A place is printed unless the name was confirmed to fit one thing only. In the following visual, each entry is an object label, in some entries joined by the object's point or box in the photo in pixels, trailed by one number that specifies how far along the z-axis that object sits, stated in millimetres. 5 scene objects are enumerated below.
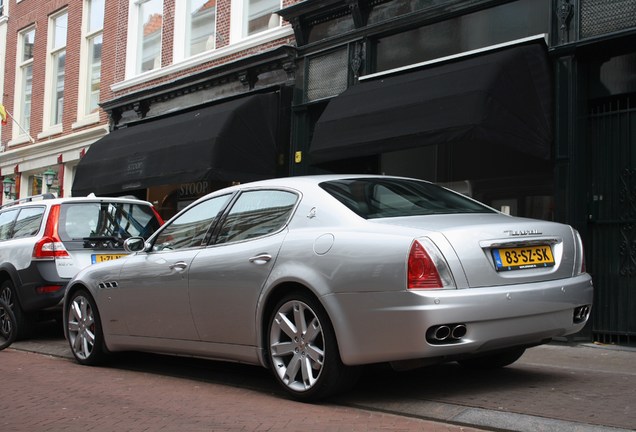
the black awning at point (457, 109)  8625
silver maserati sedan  4523
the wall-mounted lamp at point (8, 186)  22375
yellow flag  21672
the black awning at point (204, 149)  12422
